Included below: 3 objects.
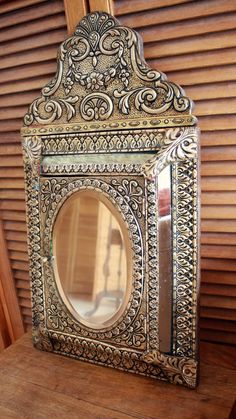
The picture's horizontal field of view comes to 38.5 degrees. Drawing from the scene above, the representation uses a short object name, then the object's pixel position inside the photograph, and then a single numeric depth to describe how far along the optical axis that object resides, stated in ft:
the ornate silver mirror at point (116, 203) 2.21
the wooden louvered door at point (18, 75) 2.70
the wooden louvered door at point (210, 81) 2.26
